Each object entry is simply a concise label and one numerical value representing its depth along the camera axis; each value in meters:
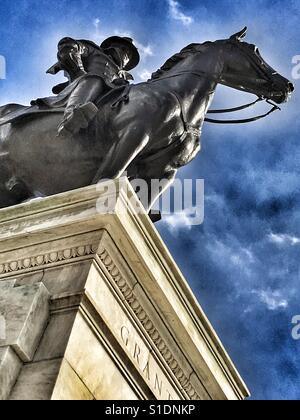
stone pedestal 4.98
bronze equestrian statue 7.25
